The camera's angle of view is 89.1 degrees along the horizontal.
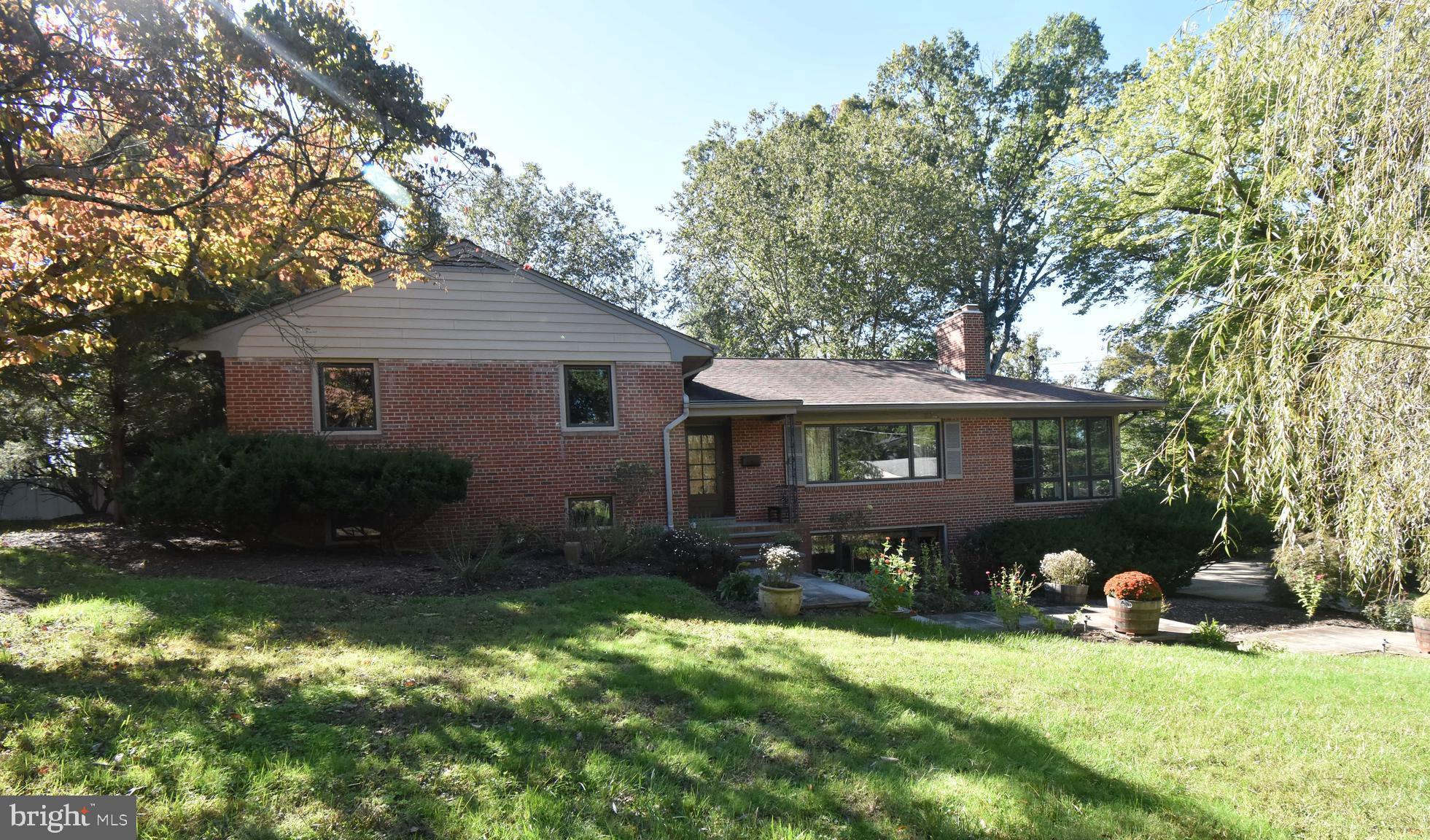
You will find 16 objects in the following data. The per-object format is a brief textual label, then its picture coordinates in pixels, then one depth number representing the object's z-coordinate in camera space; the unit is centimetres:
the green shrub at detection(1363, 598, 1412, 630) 1152
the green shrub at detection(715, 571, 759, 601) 946
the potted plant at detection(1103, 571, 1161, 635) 904
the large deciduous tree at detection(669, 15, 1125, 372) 2608
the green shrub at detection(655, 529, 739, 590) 1009
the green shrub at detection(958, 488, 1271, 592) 1453
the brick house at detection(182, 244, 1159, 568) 1159
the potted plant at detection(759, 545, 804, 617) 867
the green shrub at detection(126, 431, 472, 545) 902
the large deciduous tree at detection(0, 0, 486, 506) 623
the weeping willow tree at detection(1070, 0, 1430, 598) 375
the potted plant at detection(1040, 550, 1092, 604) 1155
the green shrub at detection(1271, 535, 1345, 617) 1206
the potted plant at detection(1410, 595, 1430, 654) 1002
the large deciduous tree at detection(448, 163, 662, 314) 2798
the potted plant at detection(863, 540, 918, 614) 898
